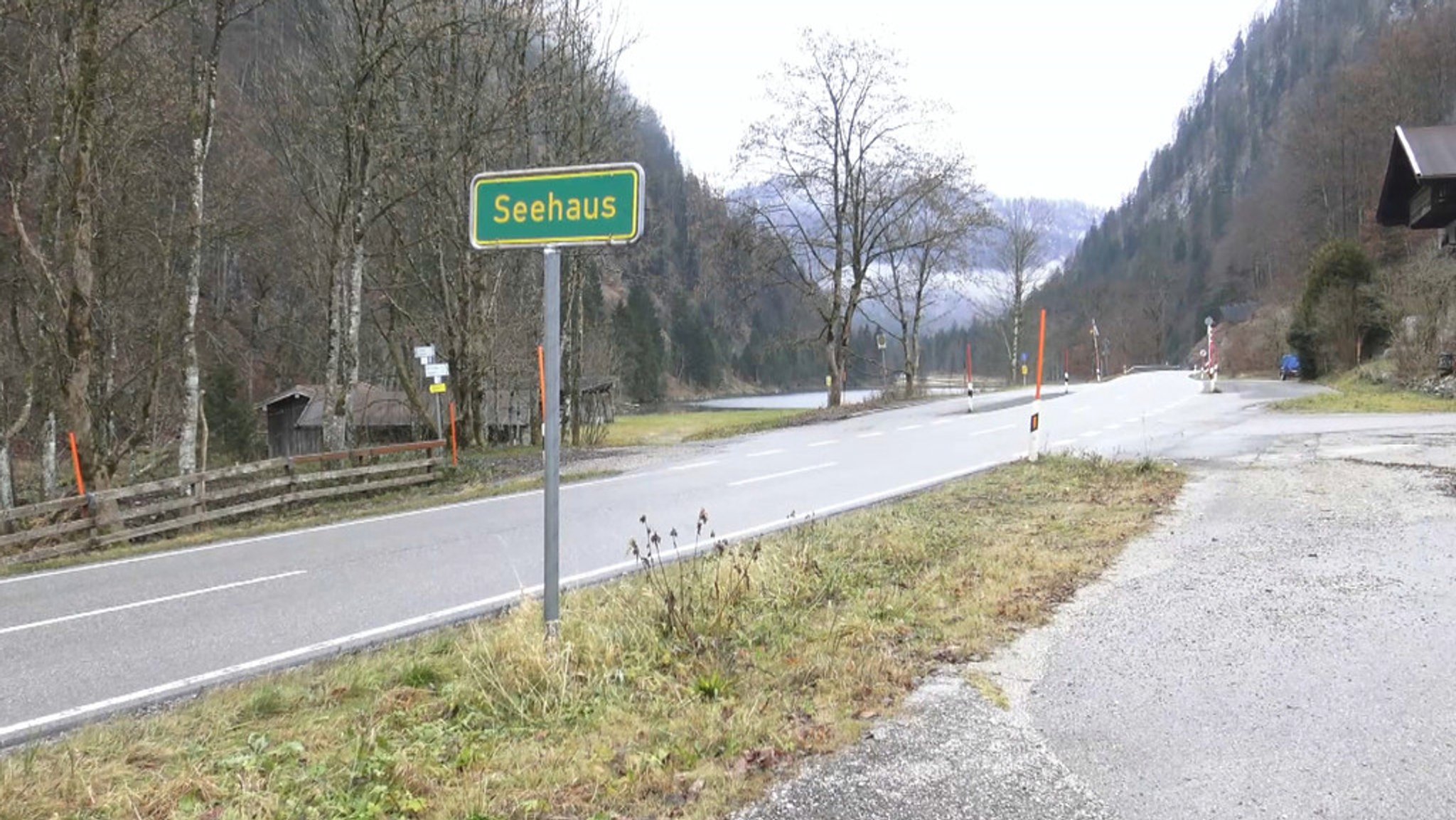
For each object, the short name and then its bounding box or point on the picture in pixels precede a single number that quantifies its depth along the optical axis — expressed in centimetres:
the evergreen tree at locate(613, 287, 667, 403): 8875
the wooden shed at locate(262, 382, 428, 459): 4034
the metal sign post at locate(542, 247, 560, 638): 439
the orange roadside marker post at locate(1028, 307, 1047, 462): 1251
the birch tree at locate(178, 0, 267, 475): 1561
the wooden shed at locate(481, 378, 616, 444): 2869
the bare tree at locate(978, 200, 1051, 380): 5803
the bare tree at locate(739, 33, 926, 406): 3044
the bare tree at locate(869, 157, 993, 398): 3073
